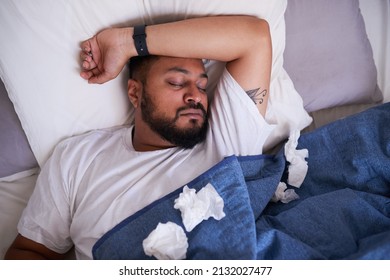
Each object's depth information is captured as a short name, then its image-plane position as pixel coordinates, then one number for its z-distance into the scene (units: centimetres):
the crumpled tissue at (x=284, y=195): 85
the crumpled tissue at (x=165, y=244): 67
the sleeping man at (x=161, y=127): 81
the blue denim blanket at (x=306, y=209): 66
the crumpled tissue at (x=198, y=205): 68
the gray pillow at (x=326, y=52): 102
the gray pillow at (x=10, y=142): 91
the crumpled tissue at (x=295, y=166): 87
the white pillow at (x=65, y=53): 85
